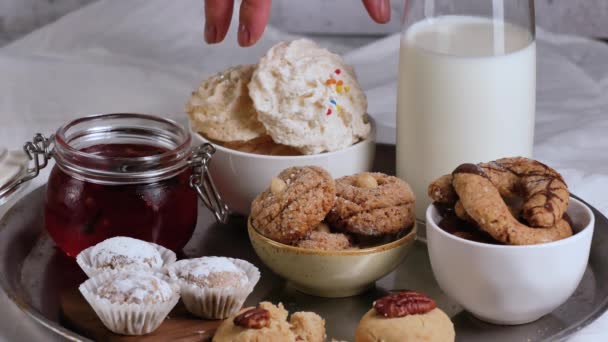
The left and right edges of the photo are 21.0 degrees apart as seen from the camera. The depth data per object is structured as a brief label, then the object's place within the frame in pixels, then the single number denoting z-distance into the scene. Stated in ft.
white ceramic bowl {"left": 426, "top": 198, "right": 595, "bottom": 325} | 2.75
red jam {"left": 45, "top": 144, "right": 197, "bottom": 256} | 3.01
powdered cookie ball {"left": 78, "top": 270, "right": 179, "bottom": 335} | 2.73
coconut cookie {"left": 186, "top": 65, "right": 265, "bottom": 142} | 3.19
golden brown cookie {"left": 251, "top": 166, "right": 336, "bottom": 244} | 2.88
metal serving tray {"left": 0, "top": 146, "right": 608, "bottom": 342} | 2.84
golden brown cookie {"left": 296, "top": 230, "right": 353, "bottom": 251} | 2.88
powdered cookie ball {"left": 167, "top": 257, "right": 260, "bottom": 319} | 2.79
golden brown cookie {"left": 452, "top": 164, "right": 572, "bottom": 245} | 2.74
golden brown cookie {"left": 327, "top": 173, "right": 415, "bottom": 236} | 2.91
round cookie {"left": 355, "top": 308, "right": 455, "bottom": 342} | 2.67
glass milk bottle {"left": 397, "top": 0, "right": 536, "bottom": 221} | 3.15
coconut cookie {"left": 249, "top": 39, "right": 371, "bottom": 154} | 3.15
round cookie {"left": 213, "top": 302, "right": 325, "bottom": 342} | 2.67
